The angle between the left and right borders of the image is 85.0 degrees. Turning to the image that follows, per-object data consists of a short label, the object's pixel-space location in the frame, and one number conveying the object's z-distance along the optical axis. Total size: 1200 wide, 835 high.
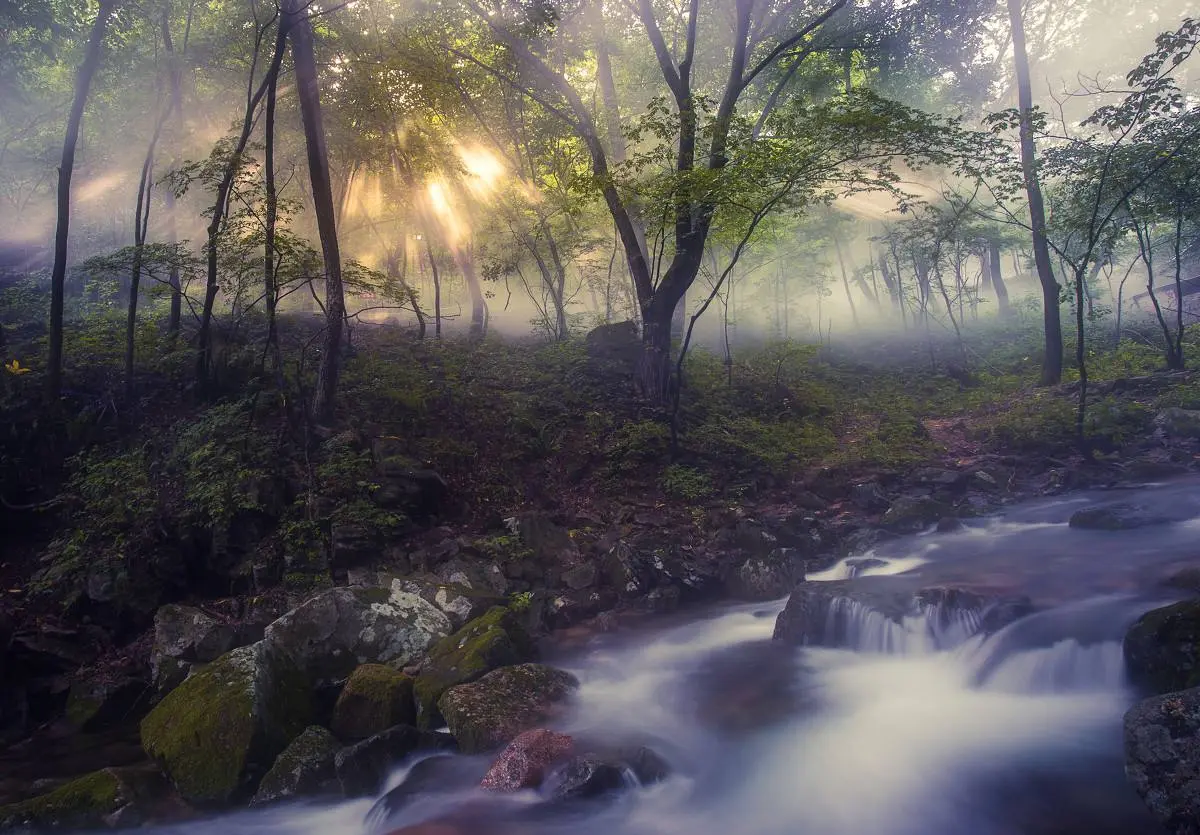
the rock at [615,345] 17.80
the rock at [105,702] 7.64
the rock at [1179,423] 12.67
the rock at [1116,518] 9.70
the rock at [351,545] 9.56
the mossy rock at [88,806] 5.49
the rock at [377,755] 5.90
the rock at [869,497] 12.45
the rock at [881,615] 7.35
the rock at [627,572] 9.83
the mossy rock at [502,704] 6.25
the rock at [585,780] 5.48
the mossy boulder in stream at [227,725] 5.96
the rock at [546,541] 10.44
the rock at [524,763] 5.71
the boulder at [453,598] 8.38
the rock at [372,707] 6.71
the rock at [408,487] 10.48
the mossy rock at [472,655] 6.74
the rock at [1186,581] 7.10
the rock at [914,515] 11.49
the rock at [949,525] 11.16
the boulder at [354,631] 7.29
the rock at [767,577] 9.89
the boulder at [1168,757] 3.92
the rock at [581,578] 9.94
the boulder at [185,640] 8.02
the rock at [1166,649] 5.12
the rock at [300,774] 5.88
